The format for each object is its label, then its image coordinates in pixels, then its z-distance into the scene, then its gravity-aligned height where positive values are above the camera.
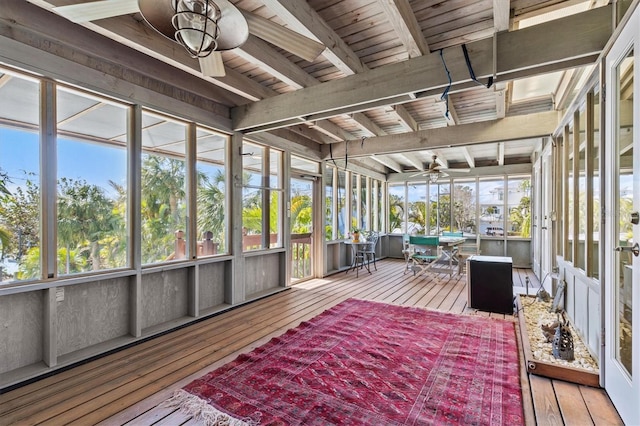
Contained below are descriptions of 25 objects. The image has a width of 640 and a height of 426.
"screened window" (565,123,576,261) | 3.25 +0.17
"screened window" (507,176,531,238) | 7.59 +0.10
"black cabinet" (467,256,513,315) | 3.80 -0.93
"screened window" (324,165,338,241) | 6.42 +0.15
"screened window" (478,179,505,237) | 7.89 +0.11
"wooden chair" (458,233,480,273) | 6.52 -0.92
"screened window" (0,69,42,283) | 2.26 +0.26
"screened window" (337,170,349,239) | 6.94 +0.14
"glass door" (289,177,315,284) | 5.63 -0.32
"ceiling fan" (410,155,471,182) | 5.84 +0.80
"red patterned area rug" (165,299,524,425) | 1.88 -1.25
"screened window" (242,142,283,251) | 4.39 +0.23
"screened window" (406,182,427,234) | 8.87 +0.10
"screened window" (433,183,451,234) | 8.52 +0.09
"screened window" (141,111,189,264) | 3.17 +0.25
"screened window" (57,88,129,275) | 2.58 +0.27
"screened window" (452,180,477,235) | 8.20 +0.14
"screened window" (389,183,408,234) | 9.20 +0.10
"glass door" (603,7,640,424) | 1.64 -0.11
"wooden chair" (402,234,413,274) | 6.47 -0.96
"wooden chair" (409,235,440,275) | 5.77 -0.80
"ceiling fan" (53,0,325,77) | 1.49 +1.00
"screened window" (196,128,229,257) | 3.73 +0.25
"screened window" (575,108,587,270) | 2.83 +0.17
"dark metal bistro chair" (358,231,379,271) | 6.81 -0.85
